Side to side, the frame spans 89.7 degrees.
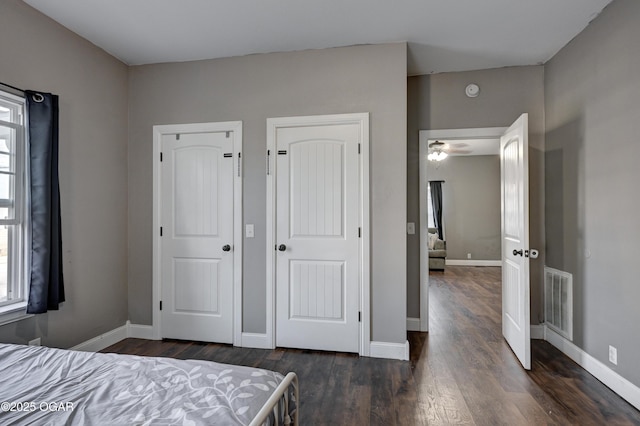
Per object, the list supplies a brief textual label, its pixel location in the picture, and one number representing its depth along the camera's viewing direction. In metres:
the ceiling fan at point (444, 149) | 5.97
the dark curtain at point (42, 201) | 2.33
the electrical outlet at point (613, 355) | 2.27
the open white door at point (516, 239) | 2.63
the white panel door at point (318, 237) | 2.92
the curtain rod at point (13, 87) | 2.20
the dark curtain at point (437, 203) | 8.19
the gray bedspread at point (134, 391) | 1.05
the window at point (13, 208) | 2.27
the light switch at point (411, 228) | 3.57
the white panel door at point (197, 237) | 3.14
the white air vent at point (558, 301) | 2.85
